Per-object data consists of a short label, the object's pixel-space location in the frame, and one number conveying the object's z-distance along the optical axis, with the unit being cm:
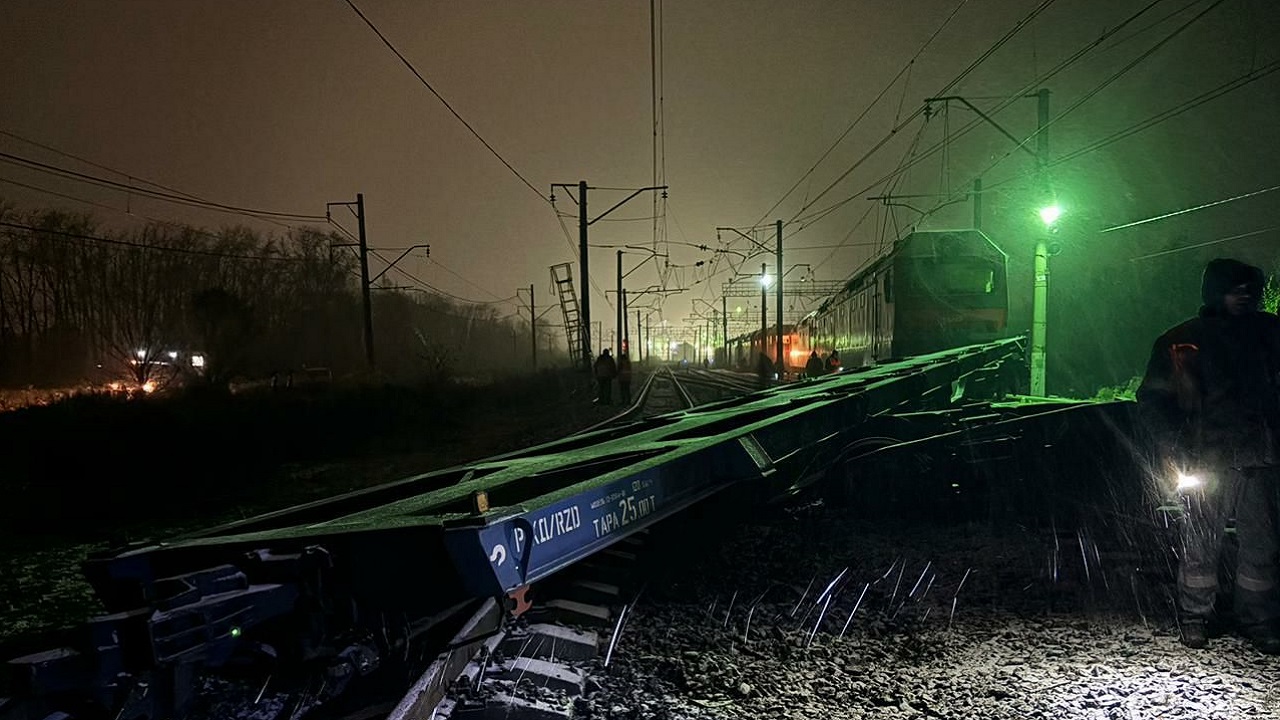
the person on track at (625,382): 2719
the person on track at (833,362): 2373
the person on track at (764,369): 3622
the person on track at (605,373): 2450
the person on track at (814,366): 2758
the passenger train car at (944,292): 1650
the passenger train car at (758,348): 4047
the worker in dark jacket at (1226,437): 372
